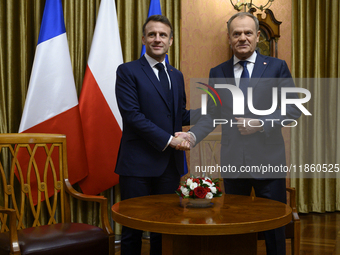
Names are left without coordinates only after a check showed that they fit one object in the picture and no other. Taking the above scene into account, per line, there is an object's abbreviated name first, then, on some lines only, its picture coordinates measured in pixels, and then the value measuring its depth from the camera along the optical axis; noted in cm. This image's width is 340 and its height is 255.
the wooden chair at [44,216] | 151
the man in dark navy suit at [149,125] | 190
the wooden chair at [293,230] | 199
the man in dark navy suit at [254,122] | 177
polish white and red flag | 263
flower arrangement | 145
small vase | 149
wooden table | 120
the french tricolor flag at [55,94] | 239
